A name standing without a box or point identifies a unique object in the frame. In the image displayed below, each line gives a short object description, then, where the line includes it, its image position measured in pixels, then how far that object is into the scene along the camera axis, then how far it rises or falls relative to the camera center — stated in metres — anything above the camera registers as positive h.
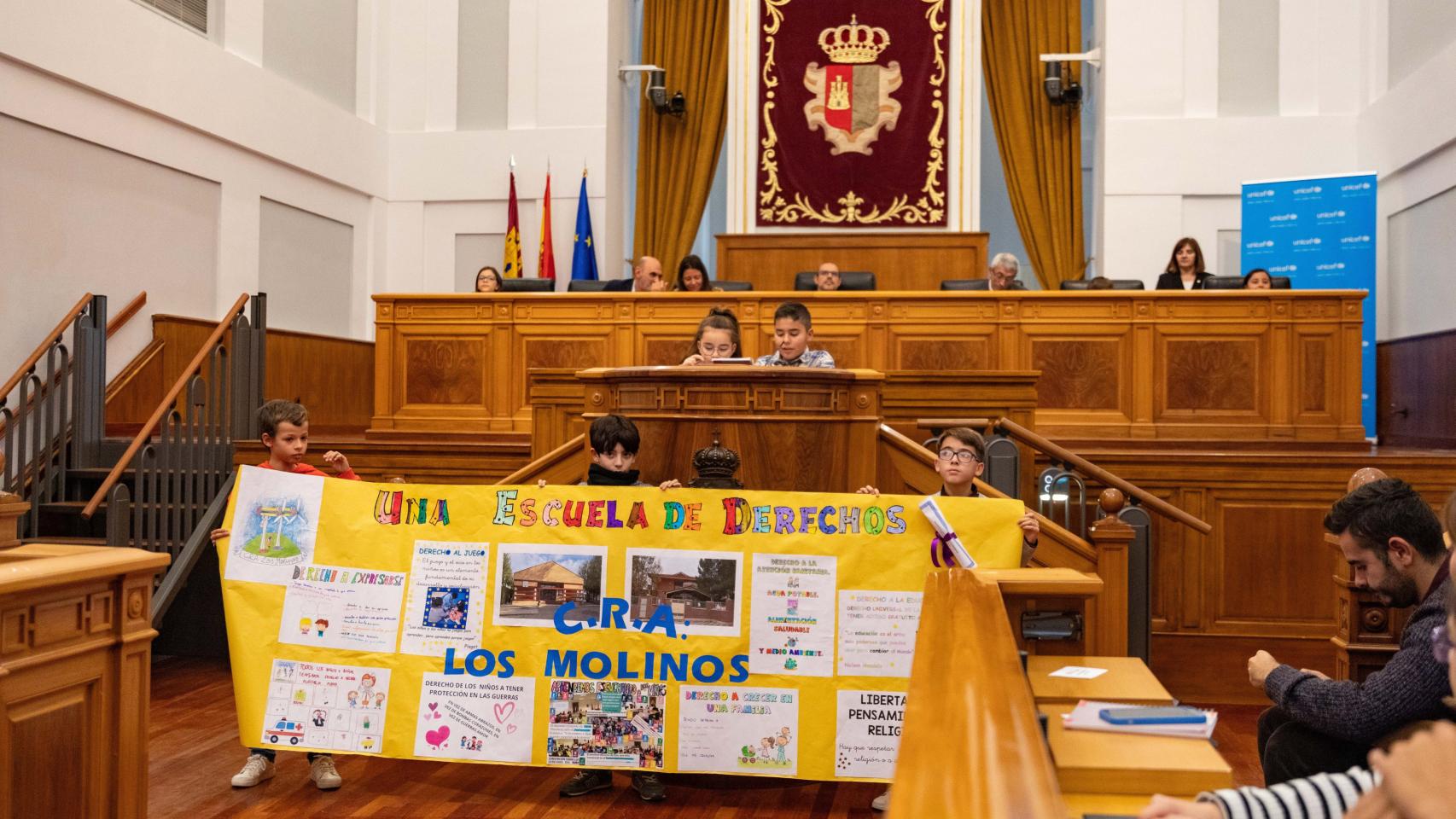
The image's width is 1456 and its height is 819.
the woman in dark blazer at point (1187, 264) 9.01 +1.21
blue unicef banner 9.98 +1.62
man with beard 2.50 -0.51
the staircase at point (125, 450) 6.76 -0.20
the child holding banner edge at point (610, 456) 4.27 -0.12
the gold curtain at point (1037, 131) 12.14 +2.95
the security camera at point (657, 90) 12.37 +3.34
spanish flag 12.04 +1.60
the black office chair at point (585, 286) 9.20 +1.02
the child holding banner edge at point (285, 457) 4.36 -0.14
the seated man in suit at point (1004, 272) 8.52 +1.06
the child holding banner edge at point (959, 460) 4.26 -0.12
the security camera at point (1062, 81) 11.85 +3.36
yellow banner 3.90 -0.66
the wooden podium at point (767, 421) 4.84 +0.01
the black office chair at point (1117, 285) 8.62 +1.00
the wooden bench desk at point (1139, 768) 2.02 -0.56
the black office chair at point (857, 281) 8.90 +1.04
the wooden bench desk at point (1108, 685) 2.54 -0.56
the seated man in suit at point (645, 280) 8.84 +1.03
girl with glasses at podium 5.33 +0.36
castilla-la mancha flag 12.09 +1.72
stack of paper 2.22 -0.55
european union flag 11.96 +1.68
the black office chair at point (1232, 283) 8.31 +0.98
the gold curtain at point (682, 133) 12.70 +3.00
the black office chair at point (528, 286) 8.92 +0.98
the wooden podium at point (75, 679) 2.73 -0.62
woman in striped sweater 1.18 -0.38
